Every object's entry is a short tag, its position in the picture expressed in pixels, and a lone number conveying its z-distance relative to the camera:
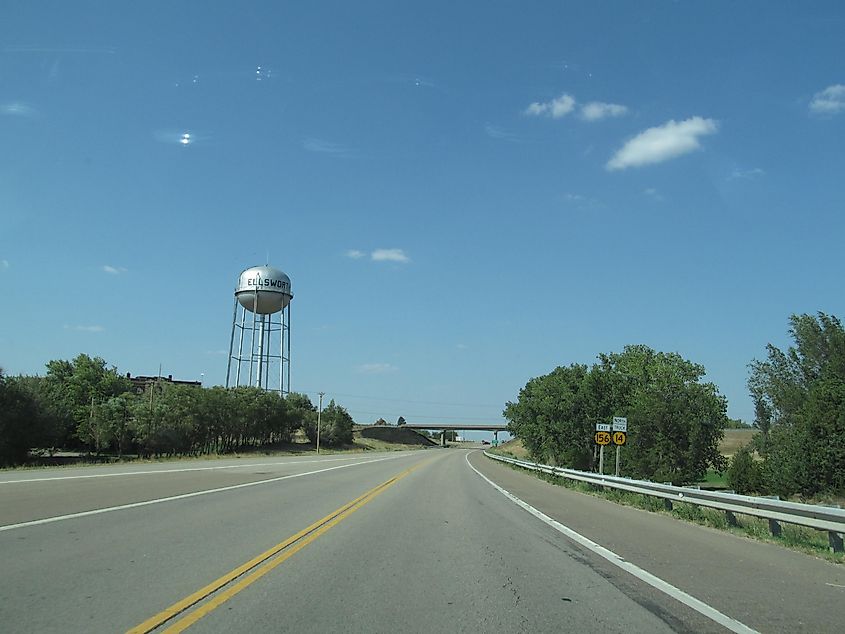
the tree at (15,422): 56.86
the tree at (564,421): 60.09
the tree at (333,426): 124.25
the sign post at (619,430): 28.14
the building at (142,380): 146.57
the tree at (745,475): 52.38
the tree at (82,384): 78.50
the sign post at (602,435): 30.25
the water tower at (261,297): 87.62
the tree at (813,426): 41.22
